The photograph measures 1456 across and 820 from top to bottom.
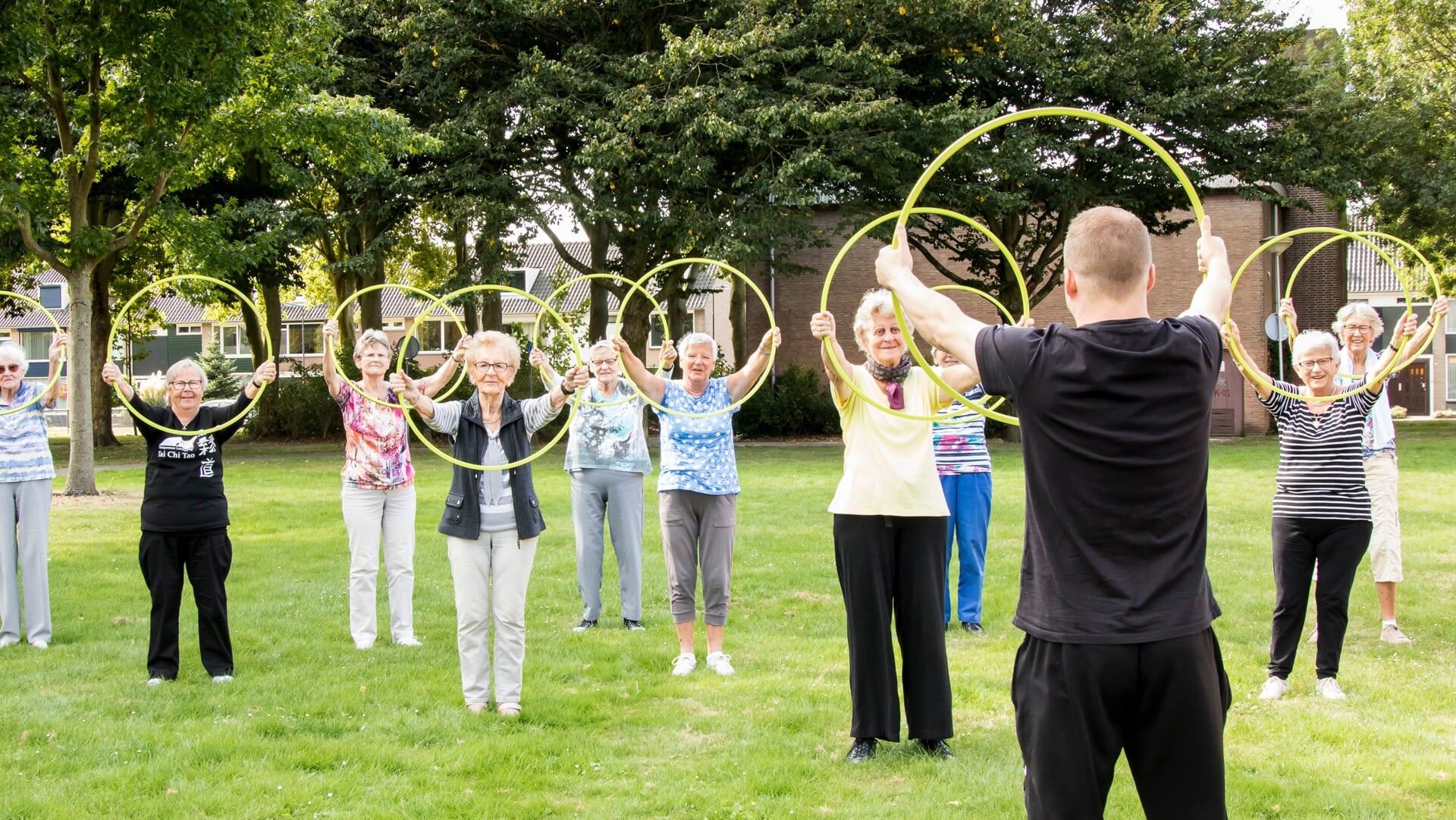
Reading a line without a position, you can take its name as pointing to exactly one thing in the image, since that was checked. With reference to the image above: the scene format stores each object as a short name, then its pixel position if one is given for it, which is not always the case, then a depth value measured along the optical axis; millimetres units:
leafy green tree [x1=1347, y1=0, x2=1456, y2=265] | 29781
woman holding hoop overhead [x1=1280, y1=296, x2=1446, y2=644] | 7586
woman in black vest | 6566
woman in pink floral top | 8156
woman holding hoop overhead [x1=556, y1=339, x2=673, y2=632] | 8953
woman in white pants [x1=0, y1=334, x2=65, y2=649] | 8125
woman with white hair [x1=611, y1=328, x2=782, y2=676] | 7477
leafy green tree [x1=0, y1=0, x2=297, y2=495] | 14961
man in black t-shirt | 3139
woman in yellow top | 5594
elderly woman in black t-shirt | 7230
